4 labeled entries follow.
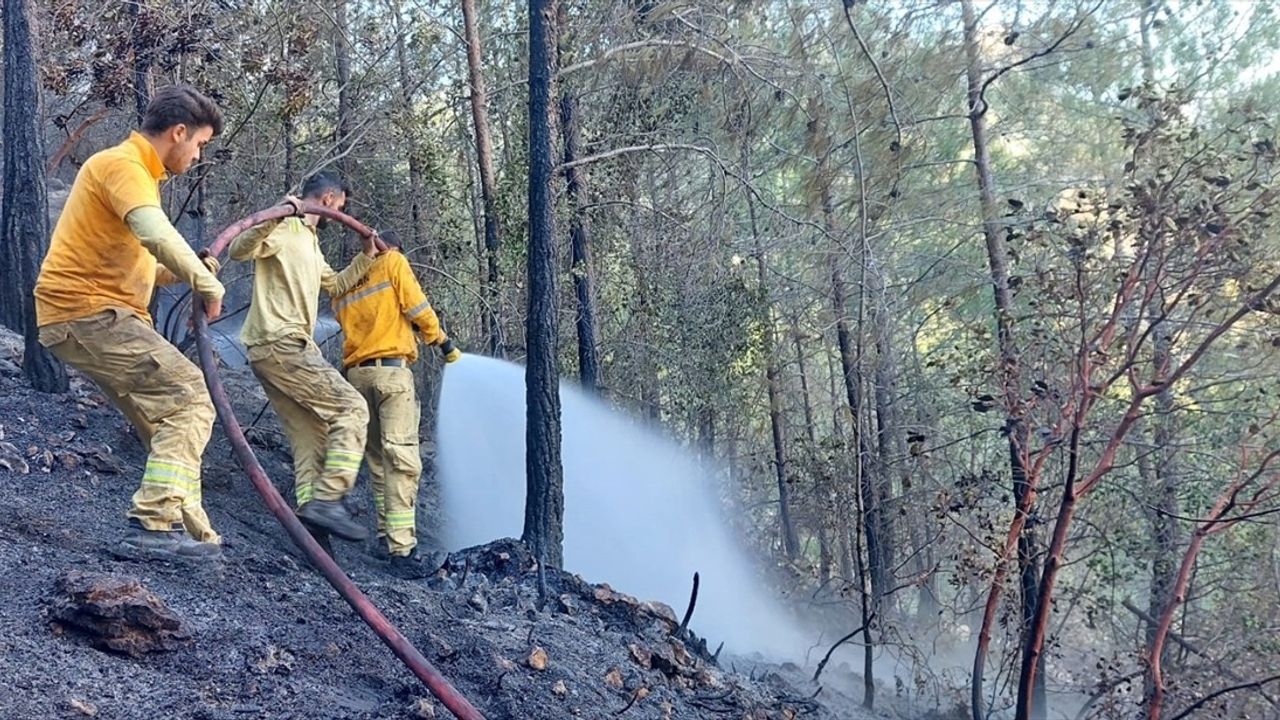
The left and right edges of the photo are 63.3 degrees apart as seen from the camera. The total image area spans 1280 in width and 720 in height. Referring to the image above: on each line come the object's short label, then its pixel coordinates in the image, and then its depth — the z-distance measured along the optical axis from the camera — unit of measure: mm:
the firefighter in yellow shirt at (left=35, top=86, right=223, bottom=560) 4230
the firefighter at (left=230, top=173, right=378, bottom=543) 5426
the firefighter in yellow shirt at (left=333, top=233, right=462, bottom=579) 5980
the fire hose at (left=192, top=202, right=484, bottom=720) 3744
